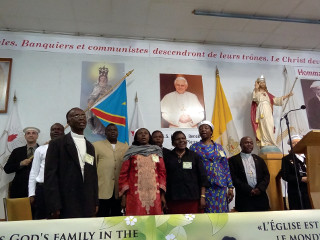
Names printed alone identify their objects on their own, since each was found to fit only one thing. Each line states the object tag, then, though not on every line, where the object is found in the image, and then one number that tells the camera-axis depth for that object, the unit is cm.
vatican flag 515
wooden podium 254
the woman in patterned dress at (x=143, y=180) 277
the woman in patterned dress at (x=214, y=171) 313
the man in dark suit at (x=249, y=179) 338
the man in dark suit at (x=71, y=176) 218
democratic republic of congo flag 478
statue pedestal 406
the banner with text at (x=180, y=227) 173
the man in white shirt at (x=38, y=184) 286
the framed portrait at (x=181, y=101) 527
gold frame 484
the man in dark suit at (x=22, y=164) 360
